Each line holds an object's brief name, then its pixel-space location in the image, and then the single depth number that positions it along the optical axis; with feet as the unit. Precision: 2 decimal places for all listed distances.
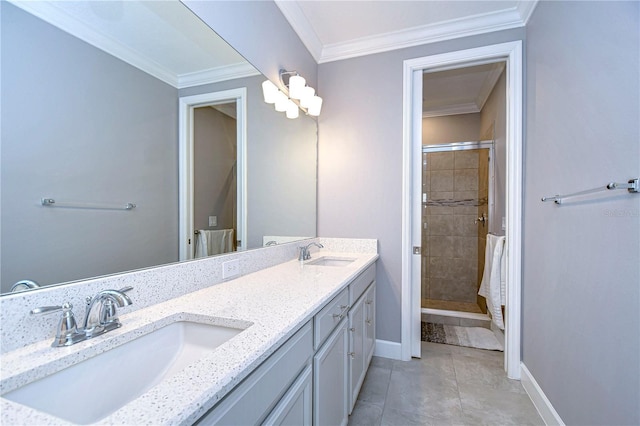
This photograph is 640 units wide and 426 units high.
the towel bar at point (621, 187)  3.10
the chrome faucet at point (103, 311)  2.40
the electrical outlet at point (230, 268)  4.41
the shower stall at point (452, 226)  11.43
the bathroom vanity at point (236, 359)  1.70
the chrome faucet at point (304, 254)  6.45
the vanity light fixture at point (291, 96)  5.96
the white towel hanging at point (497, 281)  7.75
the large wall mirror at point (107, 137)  2.25
